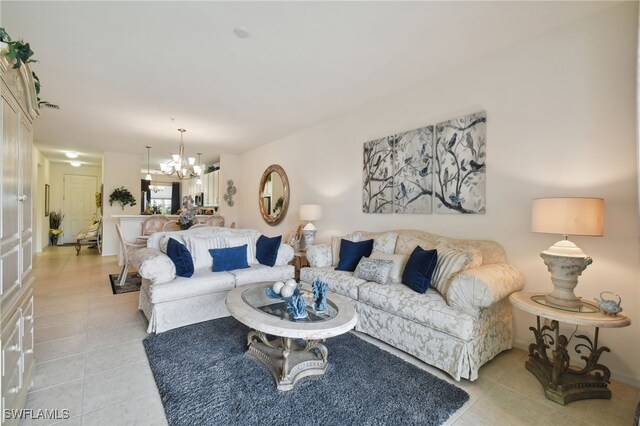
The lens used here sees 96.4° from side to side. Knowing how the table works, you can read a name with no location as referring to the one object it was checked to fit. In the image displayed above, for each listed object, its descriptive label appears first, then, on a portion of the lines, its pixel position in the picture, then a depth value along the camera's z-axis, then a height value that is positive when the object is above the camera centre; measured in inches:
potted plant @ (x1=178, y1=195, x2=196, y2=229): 197.2 -4.5
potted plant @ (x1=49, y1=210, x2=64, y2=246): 332.2 -26.1
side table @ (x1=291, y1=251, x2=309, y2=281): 174.4 -32.0
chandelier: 196.1 +29.1
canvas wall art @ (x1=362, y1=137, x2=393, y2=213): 143.4 +17.3
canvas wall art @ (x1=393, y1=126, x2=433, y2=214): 126.4 +18.1
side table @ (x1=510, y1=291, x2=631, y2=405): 68.9 -40.1
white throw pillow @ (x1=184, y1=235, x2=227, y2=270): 136.3 -19.4
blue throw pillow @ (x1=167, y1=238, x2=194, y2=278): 117.5 -21.0
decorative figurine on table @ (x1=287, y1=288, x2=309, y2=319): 77.8 -27.6
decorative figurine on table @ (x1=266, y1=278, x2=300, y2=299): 89.3 -25.7
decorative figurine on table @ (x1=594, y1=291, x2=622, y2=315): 69.0 -23.0
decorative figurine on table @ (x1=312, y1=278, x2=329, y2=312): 83.0 -25.6
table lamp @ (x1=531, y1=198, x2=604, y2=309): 73.1 -4.8
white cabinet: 54.2 -6.8
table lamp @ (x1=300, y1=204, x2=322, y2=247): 173.8 -4.4
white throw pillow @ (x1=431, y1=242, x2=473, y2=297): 94.4 -18.4
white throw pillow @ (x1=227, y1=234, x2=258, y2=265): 147.7 -18.3
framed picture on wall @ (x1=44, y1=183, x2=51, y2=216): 319.9 +8.8
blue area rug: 65.0 -47.0
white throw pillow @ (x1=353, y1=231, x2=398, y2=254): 125.0 -14.2
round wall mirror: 224.2 +11.8
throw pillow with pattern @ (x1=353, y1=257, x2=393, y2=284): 108.1 -23.4
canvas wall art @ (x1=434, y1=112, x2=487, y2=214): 110.3 +18.5
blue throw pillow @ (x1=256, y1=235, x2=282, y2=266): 143.9 -21.3
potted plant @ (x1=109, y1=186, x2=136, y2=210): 287.8 +10.1
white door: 362.3 +3.1
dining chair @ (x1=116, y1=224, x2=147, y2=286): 171.2 -27.0
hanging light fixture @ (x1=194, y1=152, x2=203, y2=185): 335.1 +35.6
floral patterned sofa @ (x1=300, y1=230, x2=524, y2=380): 80.3 -32.1
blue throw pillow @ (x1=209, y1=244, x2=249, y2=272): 132.8 -23.9
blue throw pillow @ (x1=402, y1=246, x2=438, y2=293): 98.4 -21.0
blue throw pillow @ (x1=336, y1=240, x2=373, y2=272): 129.0 -20.2
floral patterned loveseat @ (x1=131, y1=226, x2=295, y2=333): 109.1 -30.3
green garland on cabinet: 49.6 +28.1
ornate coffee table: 70.5 -29.7
